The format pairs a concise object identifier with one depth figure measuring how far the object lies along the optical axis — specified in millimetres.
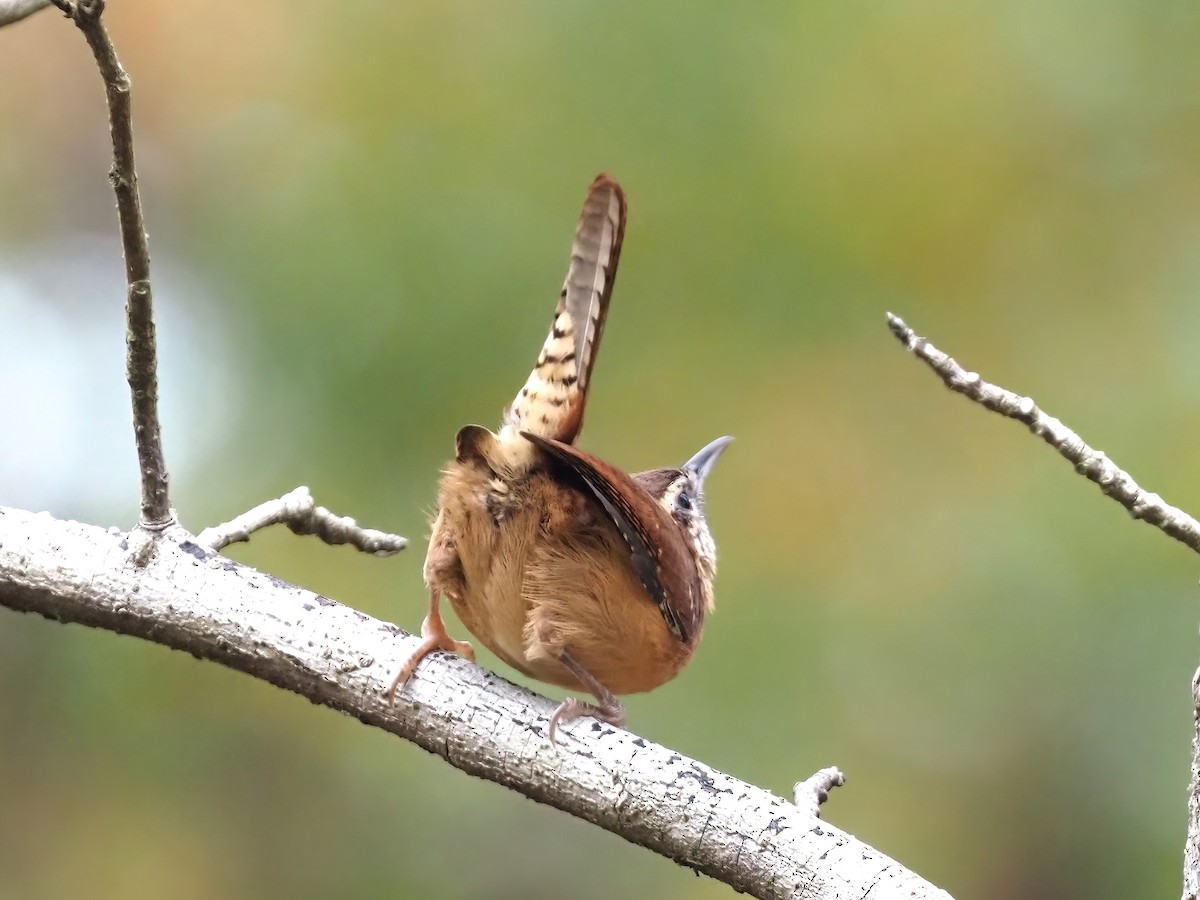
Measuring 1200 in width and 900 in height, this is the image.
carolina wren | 4804
